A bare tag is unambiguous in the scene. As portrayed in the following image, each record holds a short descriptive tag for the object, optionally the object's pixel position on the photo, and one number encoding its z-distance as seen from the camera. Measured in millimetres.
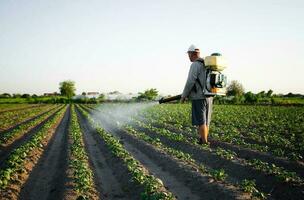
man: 7652
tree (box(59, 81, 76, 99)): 138000
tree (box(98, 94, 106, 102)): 79031
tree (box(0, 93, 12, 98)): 100612
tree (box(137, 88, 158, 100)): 89312
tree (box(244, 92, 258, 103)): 57438
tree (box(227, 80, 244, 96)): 91144
